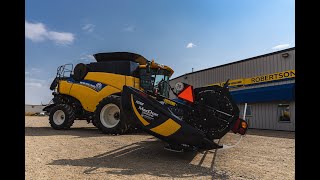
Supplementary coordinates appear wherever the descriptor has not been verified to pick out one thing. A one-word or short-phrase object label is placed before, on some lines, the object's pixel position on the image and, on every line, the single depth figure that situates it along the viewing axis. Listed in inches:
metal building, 509.6
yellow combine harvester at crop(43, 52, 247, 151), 182.0
